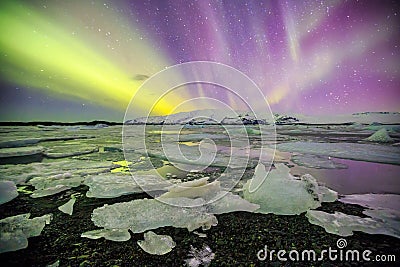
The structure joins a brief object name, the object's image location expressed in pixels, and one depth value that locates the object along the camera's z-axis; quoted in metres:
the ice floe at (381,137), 11.78
